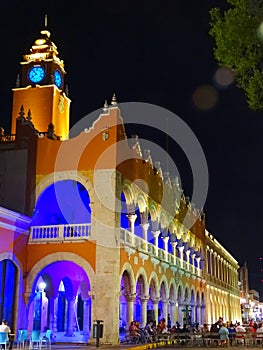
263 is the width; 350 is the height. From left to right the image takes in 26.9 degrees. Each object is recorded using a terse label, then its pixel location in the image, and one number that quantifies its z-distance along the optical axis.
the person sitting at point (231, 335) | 28.99
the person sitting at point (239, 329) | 30.00
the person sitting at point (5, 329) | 19.34
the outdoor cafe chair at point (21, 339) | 20.83
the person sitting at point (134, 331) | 24.86
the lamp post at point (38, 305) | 26.13
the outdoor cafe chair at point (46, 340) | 21.25
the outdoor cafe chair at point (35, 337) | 20.15
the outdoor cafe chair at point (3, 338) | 19.11
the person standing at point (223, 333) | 26.73
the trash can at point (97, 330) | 22.02
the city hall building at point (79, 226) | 24.08
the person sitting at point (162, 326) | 27.98
